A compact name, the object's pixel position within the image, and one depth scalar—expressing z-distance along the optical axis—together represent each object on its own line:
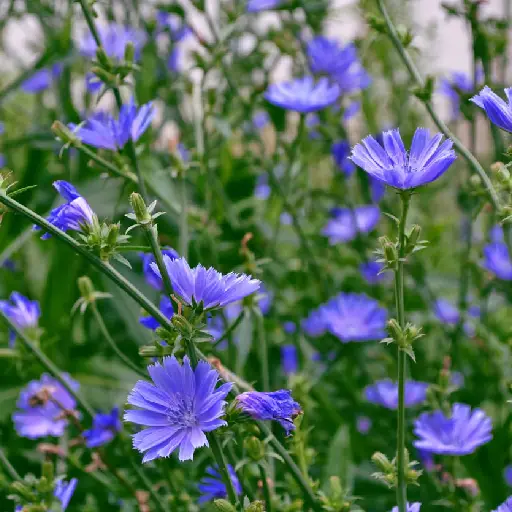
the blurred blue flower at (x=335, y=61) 1.19
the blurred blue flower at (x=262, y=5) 1.15
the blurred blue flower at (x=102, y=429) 0.83
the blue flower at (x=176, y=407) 0.67
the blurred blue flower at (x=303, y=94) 1.01
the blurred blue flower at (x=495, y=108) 0.70
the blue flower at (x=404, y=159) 0.69
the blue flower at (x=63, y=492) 0.76
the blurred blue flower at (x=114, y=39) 1.23
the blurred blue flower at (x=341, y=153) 1.22
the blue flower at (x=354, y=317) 1.08
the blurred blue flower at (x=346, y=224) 1.30
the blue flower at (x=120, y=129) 0.80
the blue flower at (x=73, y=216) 0.70
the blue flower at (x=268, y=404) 0.68
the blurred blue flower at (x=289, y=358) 1.17
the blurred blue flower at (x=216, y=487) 0.77
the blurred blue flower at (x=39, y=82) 1.49
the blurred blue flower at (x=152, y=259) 0.74
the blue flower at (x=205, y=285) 0.68
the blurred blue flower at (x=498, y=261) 1.10
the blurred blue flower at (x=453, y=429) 0.82
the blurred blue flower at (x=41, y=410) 0.87
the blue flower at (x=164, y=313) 0.74
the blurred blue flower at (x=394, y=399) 1.07
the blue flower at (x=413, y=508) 0.72
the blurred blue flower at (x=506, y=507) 0.71
